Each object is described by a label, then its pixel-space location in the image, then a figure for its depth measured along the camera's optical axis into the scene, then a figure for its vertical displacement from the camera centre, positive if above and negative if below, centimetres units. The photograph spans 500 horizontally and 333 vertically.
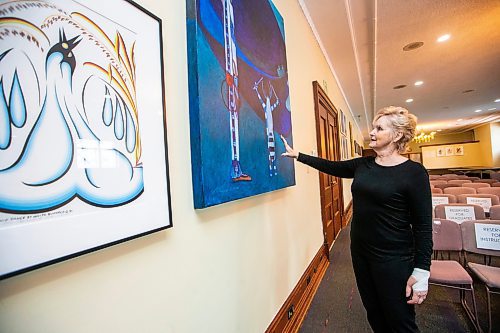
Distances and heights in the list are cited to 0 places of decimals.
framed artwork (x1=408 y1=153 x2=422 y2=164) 1797 +59
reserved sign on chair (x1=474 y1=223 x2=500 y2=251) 216 -62
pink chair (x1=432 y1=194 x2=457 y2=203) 365 -48
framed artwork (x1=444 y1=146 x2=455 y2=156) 1627 +73
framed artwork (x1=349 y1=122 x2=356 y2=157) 854 +91
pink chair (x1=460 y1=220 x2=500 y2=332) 180 -80
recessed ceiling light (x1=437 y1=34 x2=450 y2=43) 394 +188
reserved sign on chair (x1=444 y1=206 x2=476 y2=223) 281 -55
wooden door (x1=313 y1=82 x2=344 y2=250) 351 +21
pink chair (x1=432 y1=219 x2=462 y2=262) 233 -65
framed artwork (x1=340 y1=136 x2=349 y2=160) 616 +52
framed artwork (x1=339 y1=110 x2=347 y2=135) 601 +110
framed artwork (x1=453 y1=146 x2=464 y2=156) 1597 +75
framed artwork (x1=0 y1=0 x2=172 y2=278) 51 +12
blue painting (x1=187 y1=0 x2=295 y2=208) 105 +37
